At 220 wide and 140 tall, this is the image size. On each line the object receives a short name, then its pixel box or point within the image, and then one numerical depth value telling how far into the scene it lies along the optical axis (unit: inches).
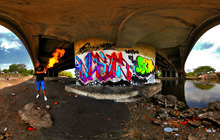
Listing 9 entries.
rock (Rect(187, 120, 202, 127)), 186.7
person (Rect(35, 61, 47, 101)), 267.4
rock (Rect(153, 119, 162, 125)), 201.0
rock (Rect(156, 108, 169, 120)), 225.9
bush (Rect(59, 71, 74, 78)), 2374.4
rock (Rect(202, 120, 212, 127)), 185.6
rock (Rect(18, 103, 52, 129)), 183.5
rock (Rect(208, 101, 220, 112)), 233.9
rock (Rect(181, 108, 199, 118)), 225.1
